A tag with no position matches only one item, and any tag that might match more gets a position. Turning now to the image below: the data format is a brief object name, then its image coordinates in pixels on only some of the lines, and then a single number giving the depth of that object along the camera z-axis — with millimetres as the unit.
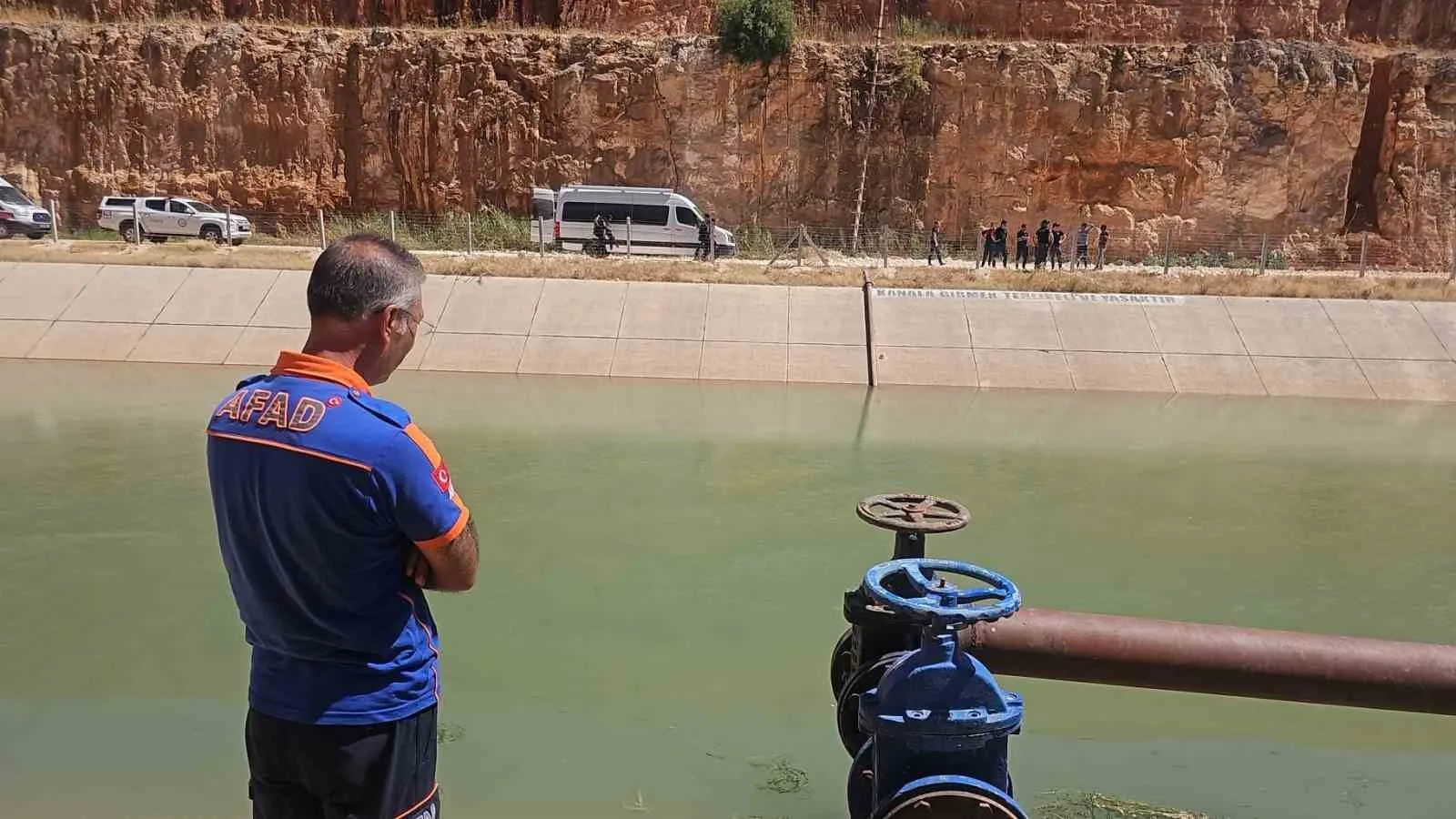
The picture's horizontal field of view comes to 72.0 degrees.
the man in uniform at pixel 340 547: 2148
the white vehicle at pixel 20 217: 24141
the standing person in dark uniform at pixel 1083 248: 24719
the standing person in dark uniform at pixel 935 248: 25250
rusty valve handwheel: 3285
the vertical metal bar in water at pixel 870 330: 15766
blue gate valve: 2666
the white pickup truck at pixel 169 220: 24438
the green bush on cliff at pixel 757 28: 27500
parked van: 24438
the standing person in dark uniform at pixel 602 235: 23750
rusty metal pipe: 2887
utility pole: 28156
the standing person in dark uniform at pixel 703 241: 24000
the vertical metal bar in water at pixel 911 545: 3324
